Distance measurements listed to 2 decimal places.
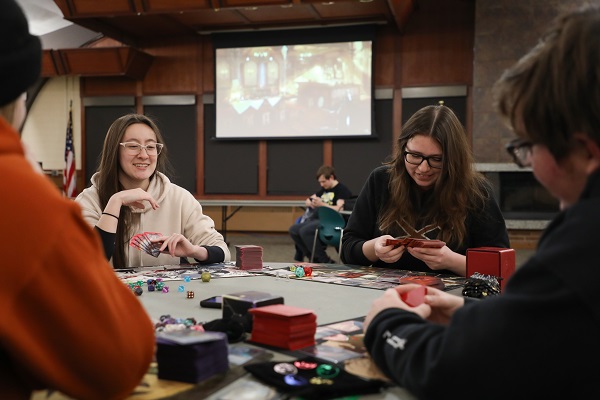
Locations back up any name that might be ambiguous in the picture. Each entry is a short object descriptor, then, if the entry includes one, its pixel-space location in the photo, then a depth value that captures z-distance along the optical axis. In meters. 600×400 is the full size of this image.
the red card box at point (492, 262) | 2.19
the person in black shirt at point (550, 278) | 0.82
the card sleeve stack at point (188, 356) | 1.08
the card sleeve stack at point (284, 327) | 1.28
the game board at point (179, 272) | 2.27
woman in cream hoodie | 2.71
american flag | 10.08
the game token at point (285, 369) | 1.11
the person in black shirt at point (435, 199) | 2.57
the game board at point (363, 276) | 2.18
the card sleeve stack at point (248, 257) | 2.59
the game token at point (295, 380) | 1.05
